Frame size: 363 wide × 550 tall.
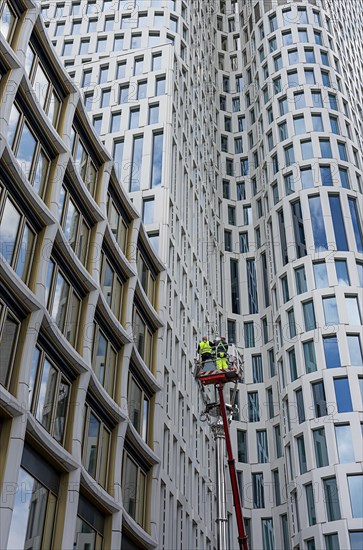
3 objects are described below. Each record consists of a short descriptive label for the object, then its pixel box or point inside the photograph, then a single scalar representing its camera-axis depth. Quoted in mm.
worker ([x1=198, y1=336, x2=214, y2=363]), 21234
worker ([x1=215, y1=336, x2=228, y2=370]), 20797
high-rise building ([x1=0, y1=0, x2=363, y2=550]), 22688
